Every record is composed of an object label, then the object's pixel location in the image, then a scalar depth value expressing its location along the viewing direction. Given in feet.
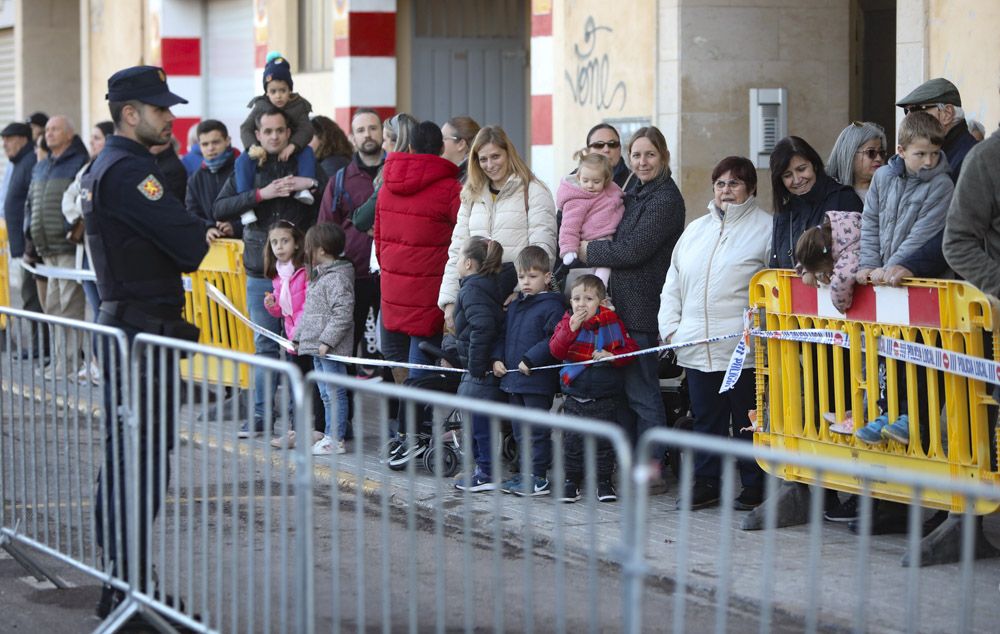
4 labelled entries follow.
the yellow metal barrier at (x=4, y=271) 49.01
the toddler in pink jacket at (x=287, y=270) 32.53
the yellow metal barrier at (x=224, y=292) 36.09
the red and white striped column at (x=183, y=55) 59.06
